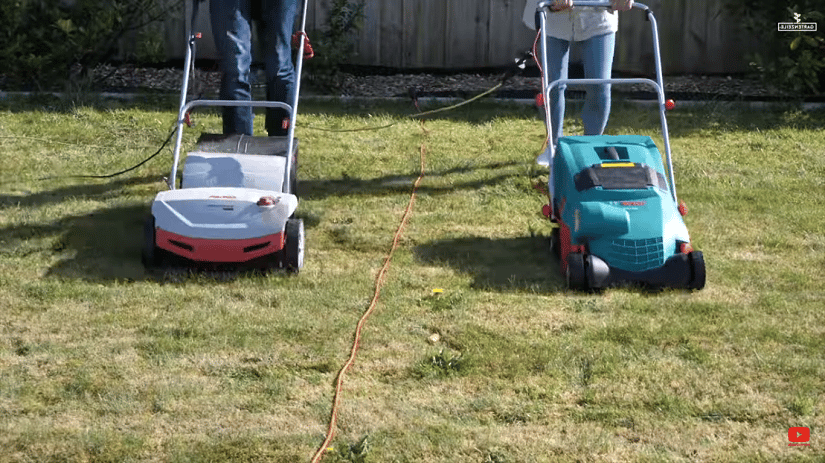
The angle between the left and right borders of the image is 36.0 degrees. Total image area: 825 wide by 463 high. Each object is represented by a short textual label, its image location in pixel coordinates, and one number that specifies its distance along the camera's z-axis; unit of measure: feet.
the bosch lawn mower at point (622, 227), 16.94
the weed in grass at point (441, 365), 14.35
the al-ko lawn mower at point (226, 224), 17.19
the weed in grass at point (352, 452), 12.26
